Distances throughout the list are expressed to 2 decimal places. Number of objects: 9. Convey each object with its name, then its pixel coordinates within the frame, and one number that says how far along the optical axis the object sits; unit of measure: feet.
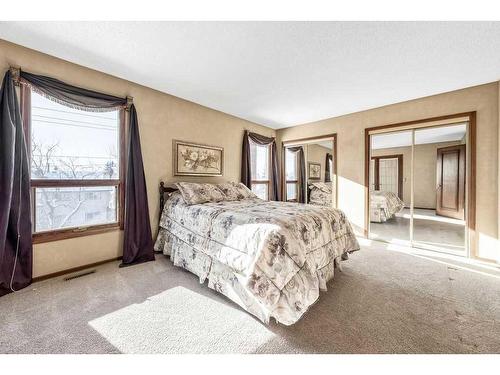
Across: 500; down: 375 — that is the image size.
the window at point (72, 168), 7.50
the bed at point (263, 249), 5.24
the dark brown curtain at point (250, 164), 14.75
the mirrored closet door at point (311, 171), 14.65
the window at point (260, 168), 16.02
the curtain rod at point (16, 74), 6.76
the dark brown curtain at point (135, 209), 9.14
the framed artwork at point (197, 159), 11.34
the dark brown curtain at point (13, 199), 6.55
